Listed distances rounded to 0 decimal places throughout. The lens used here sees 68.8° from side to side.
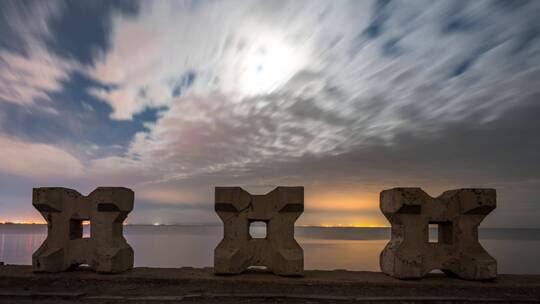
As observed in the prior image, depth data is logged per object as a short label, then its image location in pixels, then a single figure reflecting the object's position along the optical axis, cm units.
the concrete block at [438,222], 786
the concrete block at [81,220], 824
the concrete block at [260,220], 817
